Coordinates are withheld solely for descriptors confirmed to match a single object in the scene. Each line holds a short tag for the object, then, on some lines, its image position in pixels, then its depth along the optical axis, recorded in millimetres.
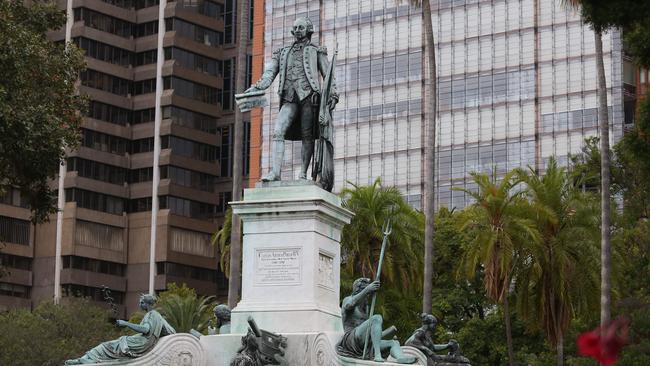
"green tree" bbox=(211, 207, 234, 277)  66188
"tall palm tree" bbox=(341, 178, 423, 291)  61281
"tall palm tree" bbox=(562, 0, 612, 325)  42938
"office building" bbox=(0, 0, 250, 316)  120500
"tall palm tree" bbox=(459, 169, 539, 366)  53844
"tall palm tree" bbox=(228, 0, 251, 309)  48375
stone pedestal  24469
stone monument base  23594
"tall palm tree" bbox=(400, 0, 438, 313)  47031
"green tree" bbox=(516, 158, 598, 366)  53094
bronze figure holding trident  23547
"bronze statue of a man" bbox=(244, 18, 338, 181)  26016
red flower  10320
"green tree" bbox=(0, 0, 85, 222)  36688
